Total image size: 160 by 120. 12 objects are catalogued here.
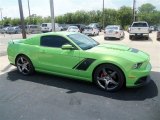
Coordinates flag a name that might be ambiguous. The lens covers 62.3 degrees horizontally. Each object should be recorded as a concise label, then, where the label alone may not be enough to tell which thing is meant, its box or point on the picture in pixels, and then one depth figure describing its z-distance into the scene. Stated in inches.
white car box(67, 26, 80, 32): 729.3
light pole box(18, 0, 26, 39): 274.4
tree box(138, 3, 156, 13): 2573.5
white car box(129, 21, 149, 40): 484.2
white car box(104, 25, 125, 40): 490.1
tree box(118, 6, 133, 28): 1210.6
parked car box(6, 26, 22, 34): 935.6
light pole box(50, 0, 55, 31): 279.0
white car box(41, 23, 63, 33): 873.7
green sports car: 124.1
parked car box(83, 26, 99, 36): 636.0
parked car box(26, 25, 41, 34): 890.6
